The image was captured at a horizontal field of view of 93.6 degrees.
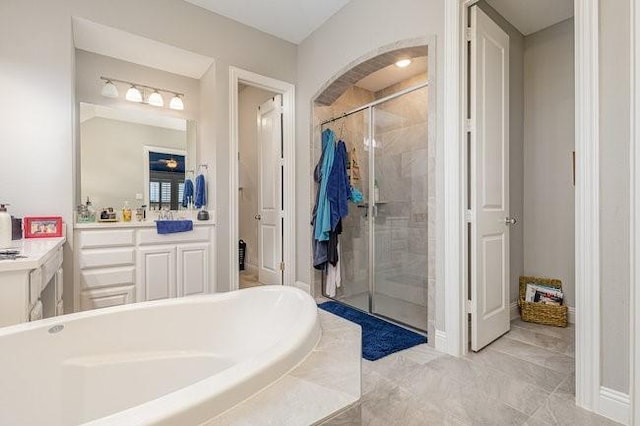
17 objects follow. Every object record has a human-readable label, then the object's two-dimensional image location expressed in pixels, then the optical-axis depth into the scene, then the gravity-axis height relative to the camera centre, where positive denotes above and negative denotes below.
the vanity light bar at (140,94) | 2.84 +1.18
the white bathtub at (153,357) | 0.76 -0.56
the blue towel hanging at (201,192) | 3.11 +0.21
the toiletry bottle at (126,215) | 2.83 -0.03
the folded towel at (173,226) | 2.62 -0.12
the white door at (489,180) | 2.01 +0.22
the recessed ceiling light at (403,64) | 3.29 +1.66
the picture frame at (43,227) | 2.07 -0.10
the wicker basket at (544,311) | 2.46 -0.84
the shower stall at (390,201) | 2.99 +0.11
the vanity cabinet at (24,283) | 1.17 -0.30
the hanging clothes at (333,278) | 3.11 -0.69
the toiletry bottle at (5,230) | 1.58 -0.09
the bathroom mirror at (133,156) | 2.81 +0.56
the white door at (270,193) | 3.52 +0.24
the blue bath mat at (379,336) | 2.05 -0.95
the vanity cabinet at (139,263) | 2.35 -0.44
